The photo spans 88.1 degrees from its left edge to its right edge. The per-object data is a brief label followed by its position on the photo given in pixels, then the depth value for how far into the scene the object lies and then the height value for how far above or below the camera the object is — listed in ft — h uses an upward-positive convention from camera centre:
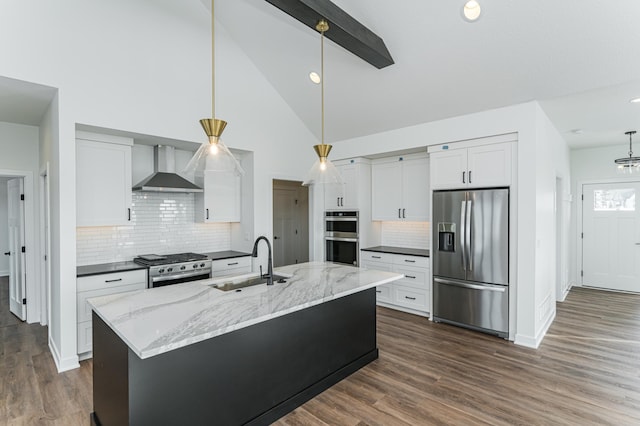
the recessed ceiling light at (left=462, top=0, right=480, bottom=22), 9.59 +5.85
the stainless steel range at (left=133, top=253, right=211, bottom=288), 12.68 -2.31
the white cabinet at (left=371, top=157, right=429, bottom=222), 16.80 +1.07
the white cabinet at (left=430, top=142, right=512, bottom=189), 13.04 +1.76
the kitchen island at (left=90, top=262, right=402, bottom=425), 5.98 -3.10
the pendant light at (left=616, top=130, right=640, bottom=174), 16.49 +2.27
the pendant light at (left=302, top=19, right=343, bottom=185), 10.36 +1.21
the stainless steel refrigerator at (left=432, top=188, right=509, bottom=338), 13.07 -2.10
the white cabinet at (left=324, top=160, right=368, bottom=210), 18.40 +1.08
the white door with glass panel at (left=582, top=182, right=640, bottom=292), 19.36 -1.72
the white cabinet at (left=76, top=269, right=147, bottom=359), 11.25 -2.82
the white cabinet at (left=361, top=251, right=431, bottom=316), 15.70 -3.65
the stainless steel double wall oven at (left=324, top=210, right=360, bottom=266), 18.43 -1.57
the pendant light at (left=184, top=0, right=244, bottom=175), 8.09 +1.34
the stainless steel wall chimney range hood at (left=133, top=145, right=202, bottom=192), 13.41 +1.42
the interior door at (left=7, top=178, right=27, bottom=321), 15.30 -1.82
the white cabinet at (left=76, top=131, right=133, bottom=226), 11.95 +1.17
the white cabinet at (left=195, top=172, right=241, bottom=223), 15.51 +0.56
